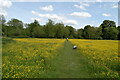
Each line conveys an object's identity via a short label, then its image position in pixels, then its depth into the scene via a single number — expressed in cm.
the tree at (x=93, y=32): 9188
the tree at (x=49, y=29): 8444
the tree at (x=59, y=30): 8850
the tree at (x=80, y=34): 10238
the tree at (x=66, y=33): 9256
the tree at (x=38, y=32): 8606
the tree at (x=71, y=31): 11160
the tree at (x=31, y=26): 9612
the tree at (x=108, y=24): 10309
